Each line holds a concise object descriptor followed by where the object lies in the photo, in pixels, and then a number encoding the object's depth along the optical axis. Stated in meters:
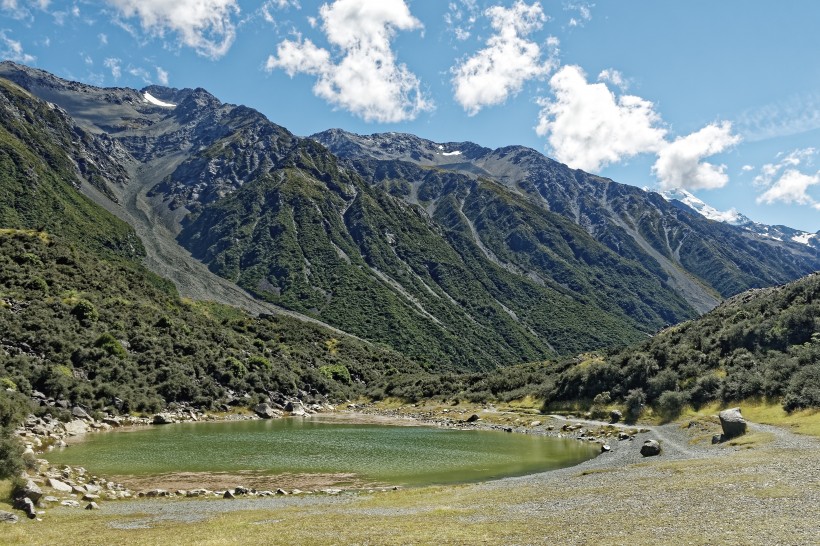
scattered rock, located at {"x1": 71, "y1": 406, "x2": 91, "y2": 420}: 64.25
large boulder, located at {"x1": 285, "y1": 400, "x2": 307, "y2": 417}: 100.64
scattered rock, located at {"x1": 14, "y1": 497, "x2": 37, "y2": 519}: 23.78
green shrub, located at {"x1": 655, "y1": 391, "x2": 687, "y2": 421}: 64.12
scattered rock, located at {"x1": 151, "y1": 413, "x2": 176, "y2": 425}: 73.62
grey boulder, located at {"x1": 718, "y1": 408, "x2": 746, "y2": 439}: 42.91
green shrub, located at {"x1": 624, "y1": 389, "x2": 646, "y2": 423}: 68.50
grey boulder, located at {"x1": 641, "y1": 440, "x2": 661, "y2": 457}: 42.03
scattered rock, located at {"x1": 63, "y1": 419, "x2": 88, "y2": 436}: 57.53
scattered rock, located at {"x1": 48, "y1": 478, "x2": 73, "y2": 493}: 29.89
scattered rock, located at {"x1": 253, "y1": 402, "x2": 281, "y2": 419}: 92.31
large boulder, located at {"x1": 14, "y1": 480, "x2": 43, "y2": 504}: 25.59
